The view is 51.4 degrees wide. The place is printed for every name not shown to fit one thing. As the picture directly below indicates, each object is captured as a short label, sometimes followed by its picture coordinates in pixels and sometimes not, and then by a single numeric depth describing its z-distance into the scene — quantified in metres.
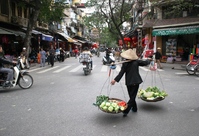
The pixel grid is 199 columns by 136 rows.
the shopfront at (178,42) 19.13
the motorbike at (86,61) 12.32
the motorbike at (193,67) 11.64
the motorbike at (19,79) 7.82
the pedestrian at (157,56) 15.64
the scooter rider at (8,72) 7.70
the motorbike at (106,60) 18.54
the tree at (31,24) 18.34
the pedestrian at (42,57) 18.03
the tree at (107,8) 28.53
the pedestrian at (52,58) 18.44
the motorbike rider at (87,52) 12.68
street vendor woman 4.81
